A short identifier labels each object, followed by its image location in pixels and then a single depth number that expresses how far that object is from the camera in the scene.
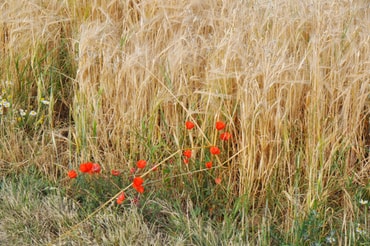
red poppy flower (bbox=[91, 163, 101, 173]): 4.39
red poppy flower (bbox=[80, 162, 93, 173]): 4.26
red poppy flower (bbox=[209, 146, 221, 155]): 4.29
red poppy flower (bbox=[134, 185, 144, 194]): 4.16
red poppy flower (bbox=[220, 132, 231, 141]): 4.37
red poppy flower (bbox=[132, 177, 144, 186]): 4.12
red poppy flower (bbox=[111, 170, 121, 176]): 4.45
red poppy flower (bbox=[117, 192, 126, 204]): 4.14
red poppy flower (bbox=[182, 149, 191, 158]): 4.35
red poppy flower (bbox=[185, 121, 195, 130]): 4.37
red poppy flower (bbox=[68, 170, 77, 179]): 4.32
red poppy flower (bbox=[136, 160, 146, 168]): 4.30
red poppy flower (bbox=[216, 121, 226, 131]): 4.31
